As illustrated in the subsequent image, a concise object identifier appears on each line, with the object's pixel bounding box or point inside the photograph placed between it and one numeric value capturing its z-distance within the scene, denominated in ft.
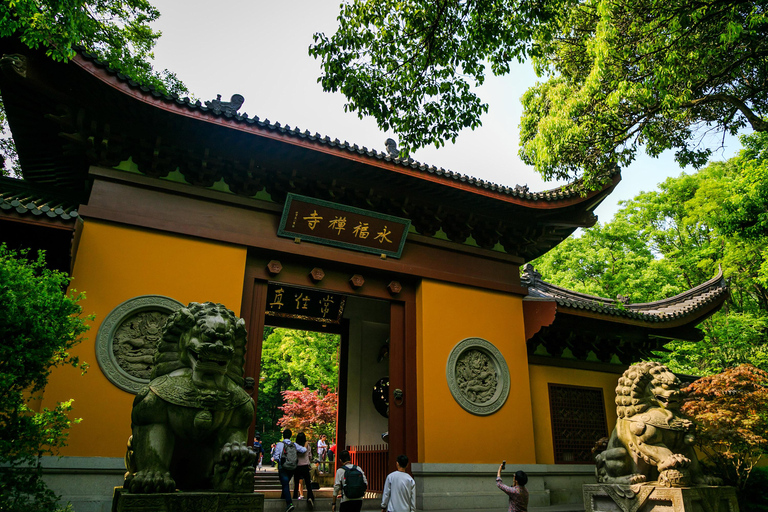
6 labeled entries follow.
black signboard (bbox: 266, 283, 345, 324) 30.01
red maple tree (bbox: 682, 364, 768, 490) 21.81
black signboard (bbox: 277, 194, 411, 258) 21.83
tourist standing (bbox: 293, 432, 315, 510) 22.56
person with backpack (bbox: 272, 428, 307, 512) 21.20
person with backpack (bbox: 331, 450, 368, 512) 15.11
